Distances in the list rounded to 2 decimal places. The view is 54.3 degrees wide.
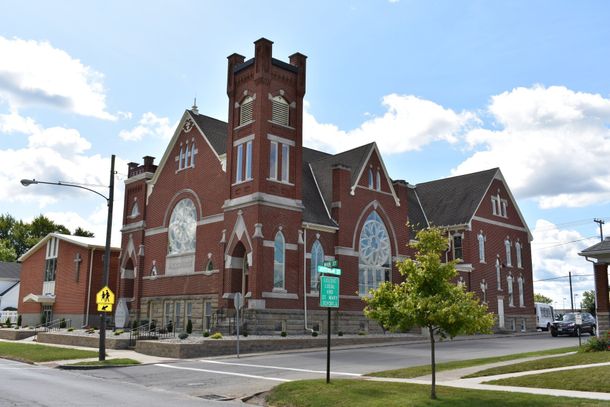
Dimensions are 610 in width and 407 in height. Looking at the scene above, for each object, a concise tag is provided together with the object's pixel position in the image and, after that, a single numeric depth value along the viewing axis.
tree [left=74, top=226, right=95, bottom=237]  88.89
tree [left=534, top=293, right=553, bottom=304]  164.16
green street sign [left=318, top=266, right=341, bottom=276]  17.81
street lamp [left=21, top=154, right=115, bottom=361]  24.44
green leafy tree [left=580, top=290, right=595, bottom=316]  111.53
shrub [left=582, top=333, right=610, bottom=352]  22.56
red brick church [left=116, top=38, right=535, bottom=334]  35.62
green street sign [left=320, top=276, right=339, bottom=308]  17.64
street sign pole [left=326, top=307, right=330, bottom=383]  16.80
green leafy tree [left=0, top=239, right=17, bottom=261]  93.69
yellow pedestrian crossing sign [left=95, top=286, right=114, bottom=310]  26.00
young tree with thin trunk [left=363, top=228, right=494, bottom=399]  14.24
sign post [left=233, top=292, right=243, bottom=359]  27.16
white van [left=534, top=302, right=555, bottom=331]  56.22
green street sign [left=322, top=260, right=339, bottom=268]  17.78
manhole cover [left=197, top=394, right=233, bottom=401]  16.25
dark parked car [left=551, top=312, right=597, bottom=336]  40.87
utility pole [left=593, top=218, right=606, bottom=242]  65.62
